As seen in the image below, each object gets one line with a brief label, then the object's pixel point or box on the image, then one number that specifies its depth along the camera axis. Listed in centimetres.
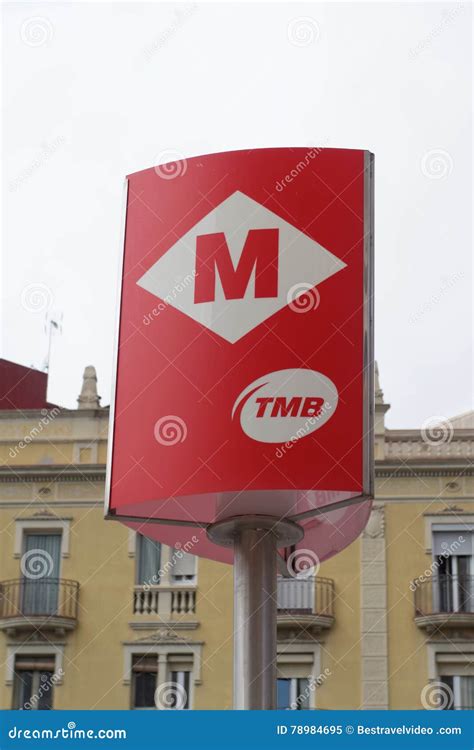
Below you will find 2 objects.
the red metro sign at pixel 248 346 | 1144
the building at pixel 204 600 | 2666
